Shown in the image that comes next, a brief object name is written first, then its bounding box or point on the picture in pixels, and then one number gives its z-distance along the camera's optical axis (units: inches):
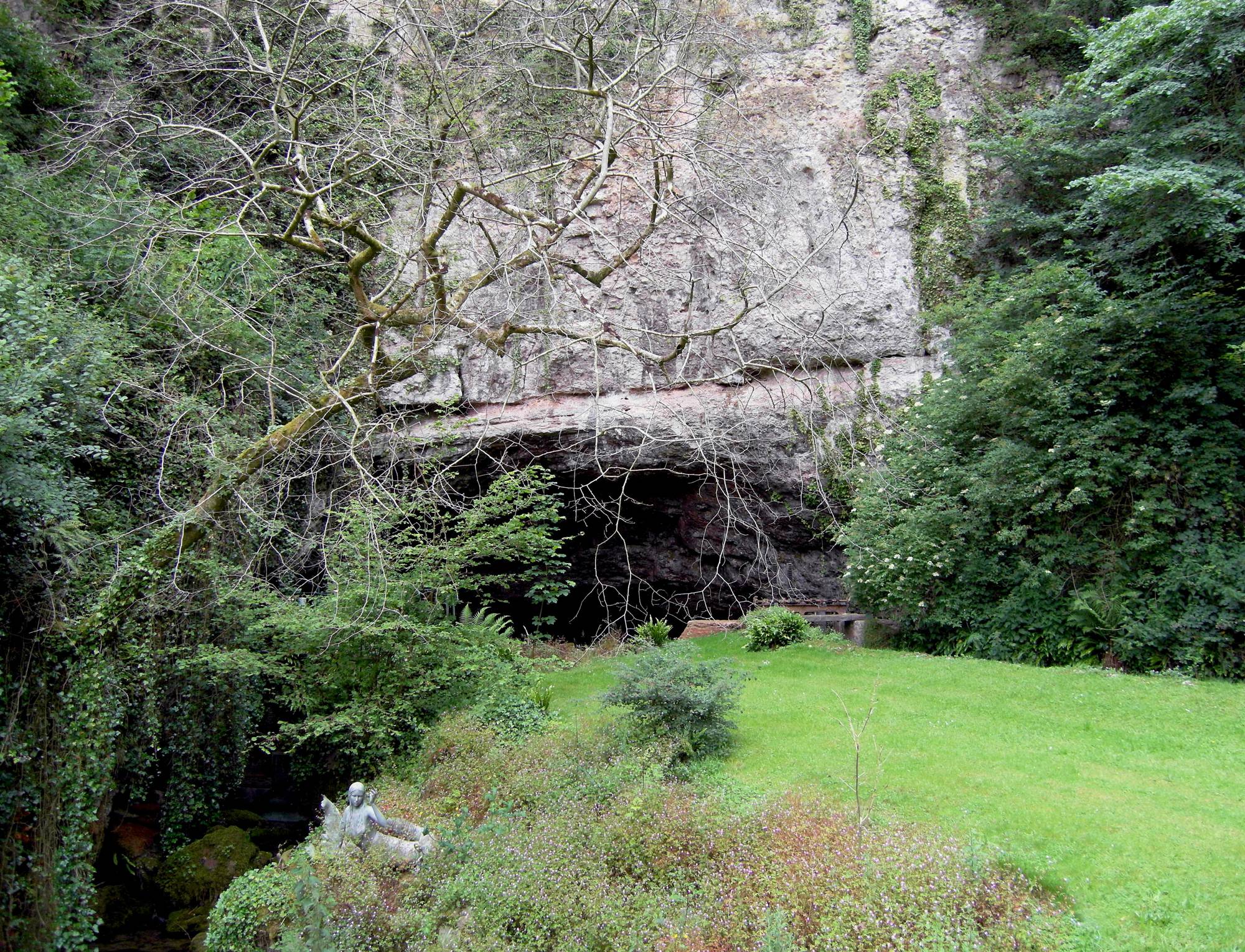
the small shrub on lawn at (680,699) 242.5
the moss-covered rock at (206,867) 270.1
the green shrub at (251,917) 213.2
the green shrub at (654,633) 414.6
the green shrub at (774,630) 390.3
